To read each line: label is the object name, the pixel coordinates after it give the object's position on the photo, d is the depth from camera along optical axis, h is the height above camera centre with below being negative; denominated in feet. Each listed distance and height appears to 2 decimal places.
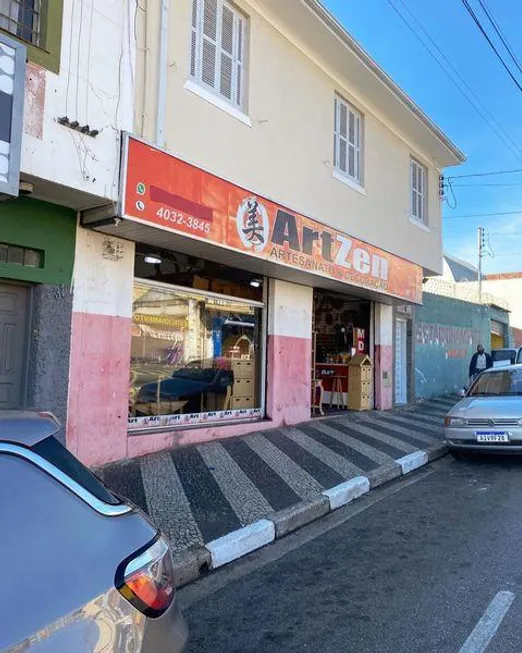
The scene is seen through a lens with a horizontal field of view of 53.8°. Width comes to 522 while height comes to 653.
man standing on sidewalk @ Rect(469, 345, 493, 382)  47.98 +0.19
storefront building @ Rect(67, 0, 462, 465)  20.49 +6.00
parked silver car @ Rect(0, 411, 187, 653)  4.99 -2.28
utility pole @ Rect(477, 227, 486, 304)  99.68 +23.38
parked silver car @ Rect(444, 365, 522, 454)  24.38 -2.80
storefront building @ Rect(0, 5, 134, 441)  16.37 +6.16
